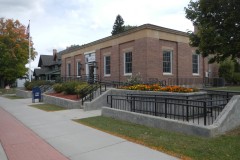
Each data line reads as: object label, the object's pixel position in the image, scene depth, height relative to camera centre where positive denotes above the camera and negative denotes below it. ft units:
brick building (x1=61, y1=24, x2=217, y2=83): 66.37 +6.53
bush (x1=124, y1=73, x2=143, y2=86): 59.82 -0.72
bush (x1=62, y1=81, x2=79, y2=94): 61.19 -2.13
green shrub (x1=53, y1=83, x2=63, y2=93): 68.71 -2.64
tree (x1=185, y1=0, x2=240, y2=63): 36.83 +8.08
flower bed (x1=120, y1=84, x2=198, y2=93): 36.29 -1.76
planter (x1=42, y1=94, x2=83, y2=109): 50.11 -5.28
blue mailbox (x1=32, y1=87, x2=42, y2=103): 66.95 -4.13
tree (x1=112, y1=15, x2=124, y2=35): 169.55 +38.05
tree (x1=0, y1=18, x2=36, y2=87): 141.28 +18.42
